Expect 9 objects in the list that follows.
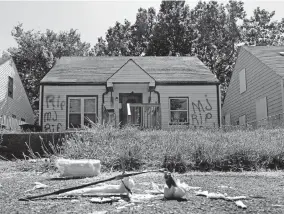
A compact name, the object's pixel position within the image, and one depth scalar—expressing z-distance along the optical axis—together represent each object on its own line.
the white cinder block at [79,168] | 5.18
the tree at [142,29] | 32.53
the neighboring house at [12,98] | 18.23
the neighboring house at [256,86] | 15.87
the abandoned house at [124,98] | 15.98
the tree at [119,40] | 32.56
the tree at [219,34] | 30.72
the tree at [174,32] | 30.70
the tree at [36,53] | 28.66
